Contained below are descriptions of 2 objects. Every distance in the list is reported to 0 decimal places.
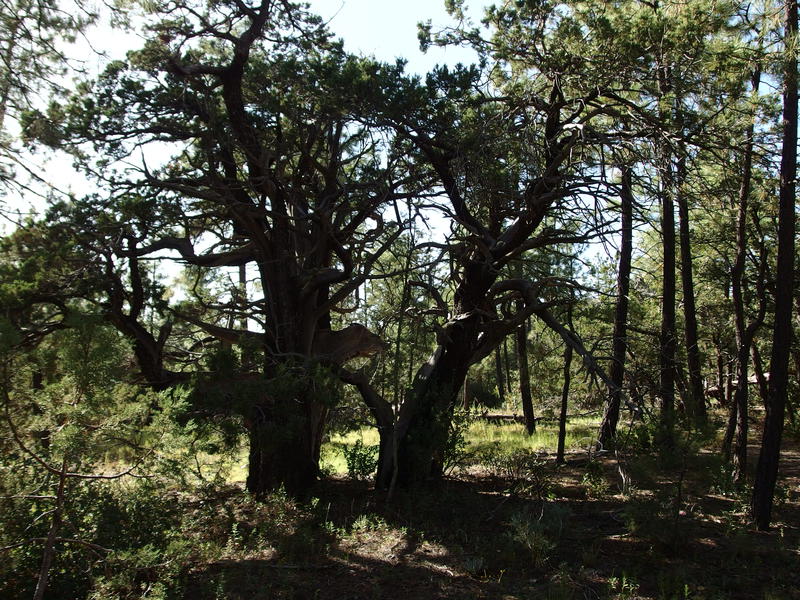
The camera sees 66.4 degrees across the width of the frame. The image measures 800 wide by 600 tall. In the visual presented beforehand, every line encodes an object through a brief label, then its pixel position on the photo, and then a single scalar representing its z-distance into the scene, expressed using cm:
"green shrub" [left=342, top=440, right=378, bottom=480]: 1155
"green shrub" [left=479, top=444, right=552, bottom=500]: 973
